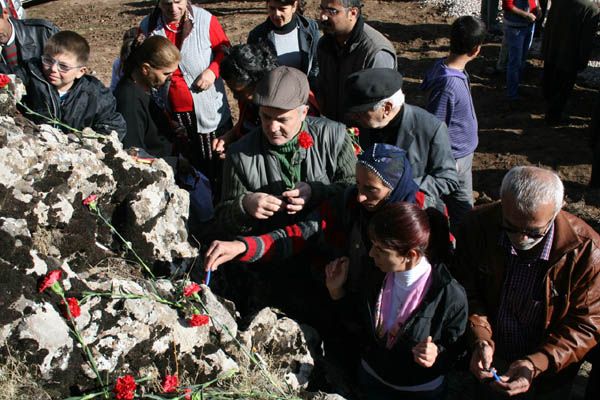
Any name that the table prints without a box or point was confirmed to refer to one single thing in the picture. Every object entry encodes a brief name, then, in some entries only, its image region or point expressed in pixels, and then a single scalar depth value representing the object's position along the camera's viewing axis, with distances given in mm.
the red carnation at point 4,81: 3430
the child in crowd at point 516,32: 8672
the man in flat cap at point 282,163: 3359
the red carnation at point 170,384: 2637
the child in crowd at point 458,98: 4367
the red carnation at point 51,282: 2602
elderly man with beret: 3539
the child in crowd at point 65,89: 3803
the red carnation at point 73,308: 2611
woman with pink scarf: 2836
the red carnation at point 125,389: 2484
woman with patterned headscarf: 3096
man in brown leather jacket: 2779
